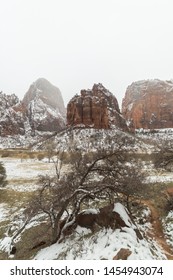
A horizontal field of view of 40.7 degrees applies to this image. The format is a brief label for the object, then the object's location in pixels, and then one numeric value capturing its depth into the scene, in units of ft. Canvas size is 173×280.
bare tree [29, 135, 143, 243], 46.55
